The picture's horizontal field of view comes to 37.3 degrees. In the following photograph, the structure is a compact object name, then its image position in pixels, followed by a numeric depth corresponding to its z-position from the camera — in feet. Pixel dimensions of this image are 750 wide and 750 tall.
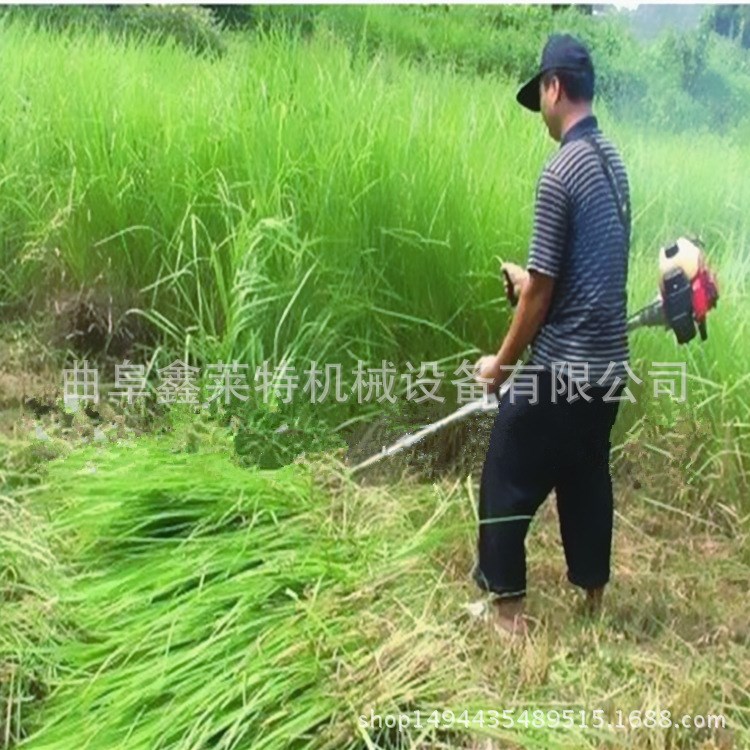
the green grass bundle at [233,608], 5.30
